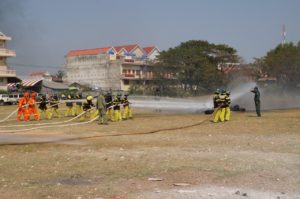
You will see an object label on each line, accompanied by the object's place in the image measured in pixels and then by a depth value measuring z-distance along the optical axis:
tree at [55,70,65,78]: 100.98
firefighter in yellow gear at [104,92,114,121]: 24.20
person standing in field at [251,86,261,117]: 23.83
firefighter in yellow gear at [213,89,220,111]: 21.80
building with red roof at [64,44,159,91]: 80.44
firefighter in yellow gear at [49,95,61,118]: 27.59
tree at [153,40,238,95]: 66.88
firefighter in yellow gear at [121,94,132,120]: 24.48
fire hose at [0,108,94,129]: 21.52
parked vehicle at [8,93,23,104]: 55.74
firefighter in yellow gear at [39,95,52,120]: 26.53
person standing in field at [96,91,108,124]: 21.56
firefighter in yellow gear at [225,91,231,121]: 21.58
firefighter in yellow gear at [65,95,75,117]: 28.29
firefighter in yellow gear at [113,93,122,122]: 23.55
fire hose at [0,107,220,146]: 14.18
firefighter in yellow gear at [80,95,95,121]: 24.11
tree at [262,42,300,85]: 60.08
